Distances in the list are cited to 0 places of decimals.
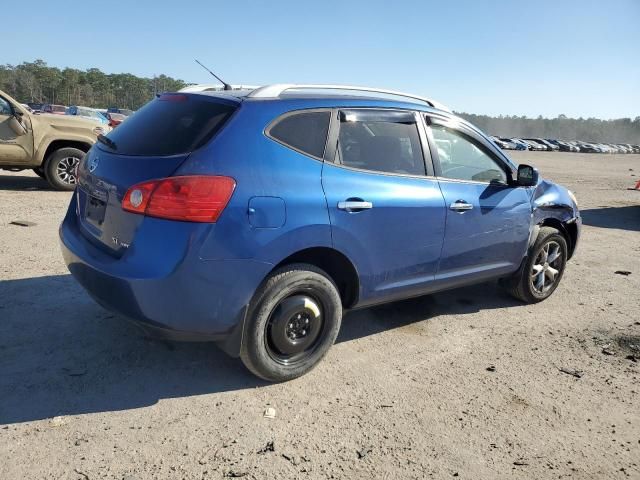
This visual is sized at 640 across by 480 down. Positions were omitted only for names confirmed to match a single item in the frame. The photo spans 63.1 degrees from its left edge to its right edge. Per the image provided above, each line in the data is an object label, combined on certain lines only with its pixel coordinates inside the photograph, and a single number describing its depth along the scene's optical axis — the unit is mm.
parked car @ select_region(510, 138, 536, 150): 61091
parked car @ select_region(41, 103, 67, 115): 31867
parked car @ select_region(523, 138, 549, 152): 64919
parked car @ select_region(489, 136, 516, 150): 54562
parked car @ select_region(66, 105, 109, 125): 25219
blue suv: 2797
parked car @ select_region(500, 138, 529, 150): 58931
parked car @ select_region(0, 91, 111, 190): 9047
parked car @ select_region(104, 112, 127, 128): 29566
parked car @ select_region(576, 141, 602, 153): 73062
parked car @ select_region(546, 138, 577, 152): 69750
